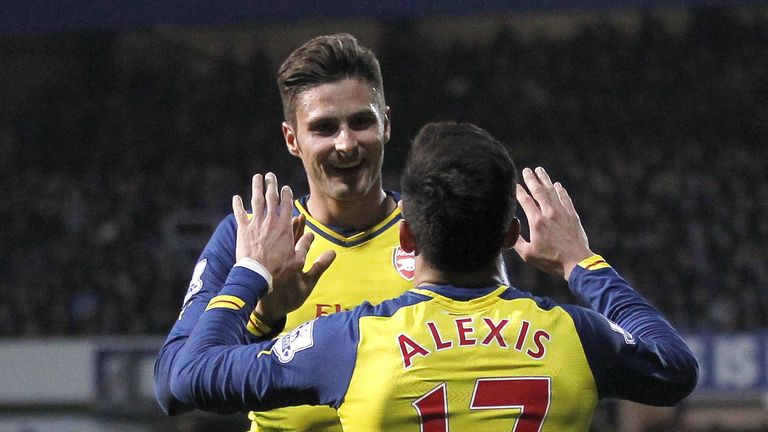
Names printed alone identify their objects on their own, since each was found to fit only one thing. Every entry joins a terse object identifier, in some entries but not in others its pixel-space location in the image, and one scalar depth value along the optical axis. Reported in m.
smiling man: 7.08
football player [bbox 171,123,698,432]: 5.02
